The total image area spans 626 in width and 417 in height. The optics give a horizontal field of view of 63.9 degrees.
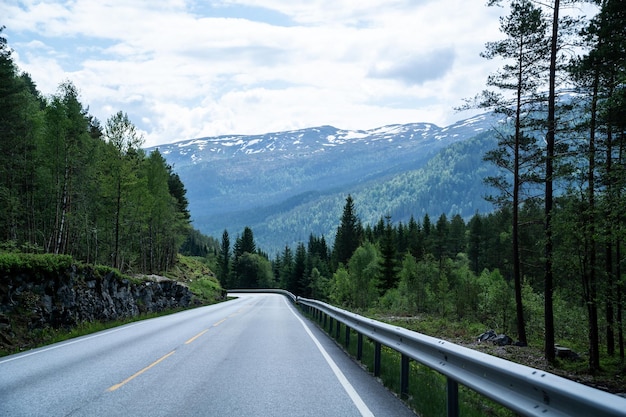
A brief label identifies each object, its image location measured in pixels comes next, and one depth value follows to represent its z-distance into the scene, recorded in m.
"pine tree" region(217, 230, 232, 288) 117.19
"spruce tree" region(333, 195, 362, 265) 91.75
